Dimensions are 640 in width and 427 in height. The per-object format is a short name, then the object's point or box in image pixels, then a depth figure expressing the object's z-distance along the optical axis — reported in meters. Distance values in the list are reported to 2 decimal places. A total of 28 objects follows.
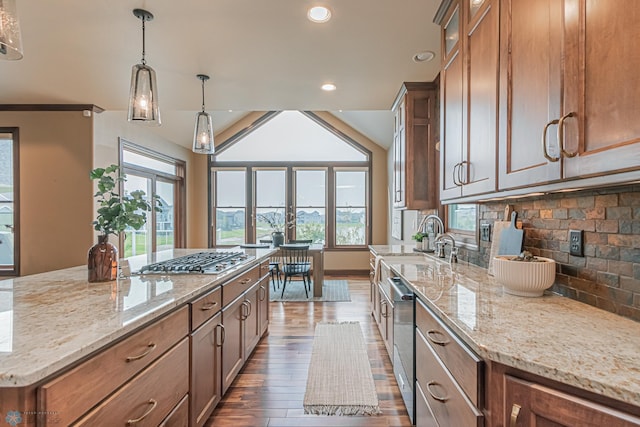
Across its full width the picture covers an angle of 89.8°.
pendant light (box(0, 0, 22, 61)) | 1.25
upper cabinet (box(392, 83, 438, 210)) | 3.12
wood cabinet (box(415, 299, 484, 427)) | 0.98
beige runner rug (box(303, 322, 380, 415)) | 2.14
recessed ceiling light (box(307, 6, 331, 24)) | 2.06
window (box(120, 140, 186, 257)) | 4.97
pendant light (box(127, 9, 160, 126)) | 2.08
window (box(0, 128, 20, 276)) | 3.91
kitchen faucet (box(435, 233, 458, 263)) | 2.46
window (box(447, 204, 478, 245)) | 2.54
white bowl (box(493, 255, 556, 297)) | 1.36
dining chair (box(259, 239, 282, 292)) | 5.53
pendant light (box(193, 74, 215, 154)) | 2.96
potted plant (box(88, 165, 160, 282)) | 1.71
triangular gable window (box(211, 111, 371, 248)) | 7.00
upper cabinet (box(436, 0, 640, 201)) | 0.82
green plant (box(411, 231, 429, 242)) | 3.35
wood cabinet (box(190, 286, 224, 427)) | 1.64
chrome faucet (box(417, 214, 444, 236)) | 3.03
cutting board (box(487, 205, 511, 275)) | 1.90
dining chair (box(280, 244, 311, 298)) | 5.06
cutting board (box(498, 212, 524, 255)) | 1.72
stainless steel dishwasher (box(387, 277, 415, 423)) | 1.79
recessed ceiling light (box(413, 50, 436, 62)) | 2.58
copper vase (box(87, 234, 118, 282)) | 1.70
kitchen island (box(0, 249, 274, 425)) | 0.79
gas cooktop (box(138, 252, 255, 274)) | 2.00
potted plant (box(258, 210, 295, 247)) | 6.93
